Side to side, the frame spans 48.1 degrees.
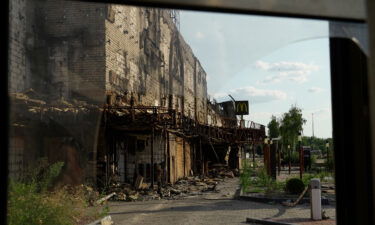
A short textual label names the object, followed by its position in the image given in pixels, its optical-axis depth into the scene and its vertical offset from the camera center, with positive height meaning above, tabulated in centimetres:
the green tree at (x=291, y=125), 5213 +228
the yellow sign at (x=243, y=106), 2370 +215
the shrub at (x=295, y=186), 1502 -154
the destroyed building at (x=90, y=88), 1153 +211
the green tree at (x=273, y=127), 6178 +243
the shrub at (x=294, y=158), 4168 -152
